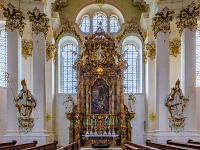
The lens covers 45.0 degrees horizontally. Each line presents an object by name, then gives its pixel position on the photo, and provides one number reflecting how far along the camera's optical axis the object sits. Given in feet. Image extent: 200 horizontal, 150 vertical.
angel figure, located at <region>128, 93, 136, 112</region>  55.75
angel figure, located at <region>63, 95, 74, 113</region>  55.05
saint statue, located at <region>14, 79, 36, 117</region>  37.12
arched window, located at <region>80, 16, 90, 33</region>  61.04
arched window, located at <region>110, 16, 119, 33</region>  61.19
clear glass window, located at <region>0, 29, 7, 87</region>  52.23
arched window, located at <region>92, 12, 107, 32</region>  61.04
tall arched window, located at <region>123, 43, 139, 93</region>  59.46
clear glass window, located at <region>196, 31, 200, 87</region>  55.09
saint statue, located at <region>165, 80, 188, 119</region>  36.99
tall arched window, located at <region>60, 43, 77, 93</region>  59.64
